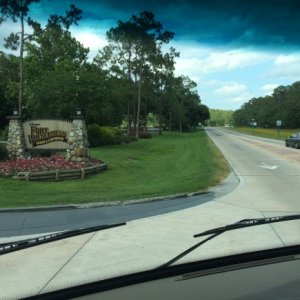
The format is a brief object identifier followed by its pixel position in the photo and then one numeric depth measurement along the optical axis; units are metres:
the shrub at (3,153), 14.61
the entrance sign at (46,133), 14.97
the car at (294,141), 27.68
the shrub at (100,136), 26.67
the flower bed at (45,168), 11.92
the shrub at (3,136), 25.11
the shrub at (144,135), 41.79
